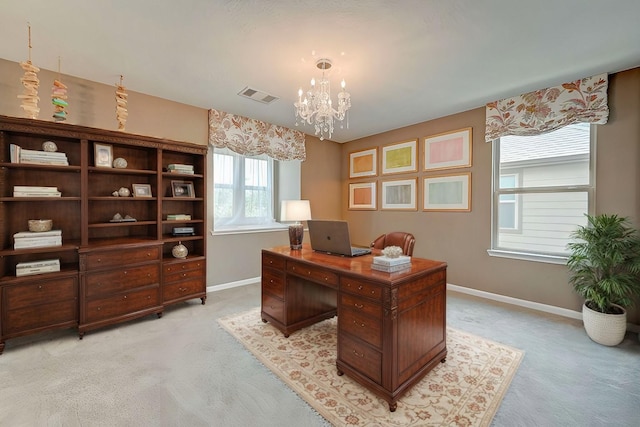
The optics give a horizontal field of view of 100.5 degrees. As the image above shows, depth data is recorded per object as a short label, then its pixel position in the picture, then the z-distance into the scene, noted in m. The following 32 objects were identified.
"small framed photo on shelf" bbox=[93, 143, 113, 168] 2.68
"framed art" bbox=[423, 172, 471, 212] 3.70
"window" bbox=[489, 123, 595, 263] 2.90
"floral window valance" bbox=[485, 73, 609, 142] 2.67
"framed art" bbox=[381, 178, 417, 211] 4.28
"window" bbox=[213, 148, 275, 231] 3.90
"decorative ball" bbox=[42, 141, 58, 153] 2.46
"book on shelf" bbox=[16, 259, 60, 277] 2.27
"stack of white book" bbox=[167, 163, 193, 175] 3.17
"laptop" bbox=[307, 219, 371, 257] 2.21
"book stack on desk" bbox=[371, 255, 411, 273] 1.75
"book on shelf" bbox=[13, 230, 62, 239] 2.30
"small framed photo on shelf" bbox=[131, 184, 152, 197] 3.02
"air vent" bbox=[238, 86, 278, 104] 3.02
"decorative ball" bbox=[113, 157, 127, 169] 2.80
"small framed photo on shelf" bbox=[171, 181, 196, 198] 3.29
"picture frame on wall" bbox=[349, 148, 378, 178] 4.82
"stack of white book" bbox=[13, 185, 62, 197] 2.31
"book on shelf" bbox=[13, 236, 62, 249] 2.29
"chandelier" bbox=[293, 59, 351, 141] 2.41
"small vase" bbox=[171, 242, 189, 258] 3.15
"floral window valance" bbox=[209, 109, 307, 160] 3.68
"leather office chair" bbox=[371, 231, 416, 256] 2.65
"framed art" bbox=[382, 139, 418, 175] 4.24
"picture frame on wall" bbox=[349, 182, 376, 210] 4.88
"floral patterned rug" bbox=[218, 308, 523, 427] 1.55
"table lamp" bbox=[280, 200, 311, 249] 2.67
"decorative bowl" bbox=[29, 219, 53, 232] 2.41
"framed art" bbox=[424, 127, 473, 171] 3.67
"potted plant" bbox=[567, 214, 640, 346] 2.31
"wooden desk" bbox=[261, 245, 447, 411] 1.59
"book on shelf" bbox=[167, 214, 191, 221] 3.21
